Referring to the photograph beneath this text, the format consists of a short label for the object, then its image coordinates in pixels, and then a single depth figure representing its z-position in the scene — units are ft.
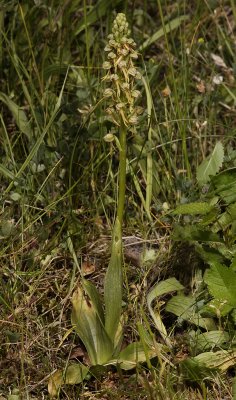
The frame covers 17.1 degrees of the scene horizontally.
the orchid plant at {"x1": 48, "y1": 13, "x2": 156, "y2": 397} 6.94
